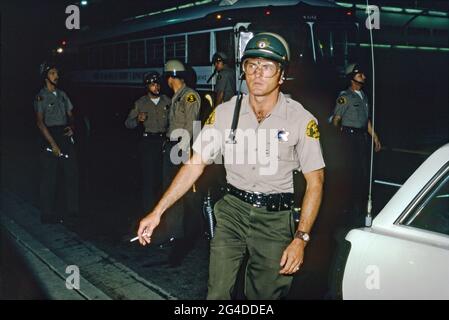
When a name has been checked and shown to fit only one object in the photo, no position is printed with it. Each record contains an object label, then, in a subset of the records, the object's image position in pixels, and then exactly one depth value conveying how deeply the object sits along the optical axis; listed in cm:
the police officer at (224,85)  941
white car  231
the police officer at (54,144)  629
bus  992
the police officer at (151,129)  585
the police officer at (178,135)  522
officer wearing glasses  289
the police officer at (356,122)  703
